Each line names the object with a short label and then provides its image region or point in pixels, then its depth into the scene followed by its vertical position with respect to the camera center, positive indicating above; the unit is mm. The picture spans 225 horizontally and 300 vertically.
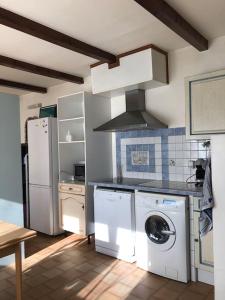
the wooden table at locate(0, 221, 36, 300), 1646 -573
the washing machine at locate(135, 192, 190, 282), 2518 -902
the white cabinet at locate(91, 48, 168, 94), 2951 +876
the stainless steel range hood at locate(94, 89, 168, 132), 3029 +340
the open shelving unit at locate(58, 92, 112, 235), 3535 +97
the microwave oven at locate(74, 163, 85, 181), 3837 -353
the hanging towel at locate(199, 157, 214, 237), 1830 -426
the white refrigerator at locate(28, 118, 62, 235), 3883 -413
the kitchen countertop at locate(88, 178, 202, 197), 2523 -434
